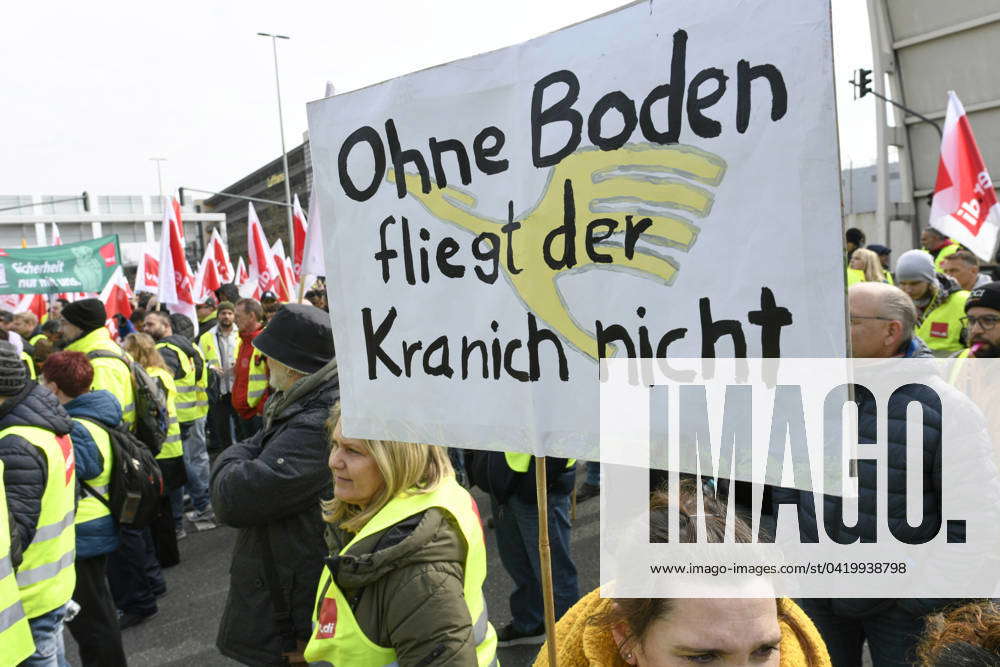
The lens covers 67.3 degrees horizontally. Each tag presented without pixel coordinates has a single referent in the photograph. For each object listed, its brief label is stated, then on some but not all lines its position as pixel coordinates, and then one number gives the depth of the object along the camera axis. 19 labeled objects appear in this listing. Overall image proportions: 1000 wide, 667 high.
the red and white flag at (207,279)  10.40
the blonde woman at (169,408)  5.29
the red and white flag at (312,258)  6.09
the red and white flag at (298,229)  10.62
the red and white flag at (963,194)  4.91
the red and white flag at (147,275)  11.59
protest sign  1.18
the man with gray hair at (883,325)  2.31
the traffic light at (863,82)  14.89
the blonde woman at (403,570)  1.77
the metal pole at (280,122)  30.08
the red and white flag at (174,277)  8.57
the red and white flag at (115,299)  9.41
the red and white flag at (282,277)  10.96
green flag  11.14
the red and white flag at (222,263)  11.00
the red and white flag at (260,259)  10.55
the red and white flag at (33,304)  11.68
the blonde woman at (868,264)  5.14
